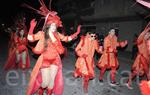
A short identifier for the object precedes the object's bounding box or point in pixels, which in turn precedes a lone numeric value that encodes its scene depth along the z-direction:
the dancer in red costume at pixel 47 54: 2.70
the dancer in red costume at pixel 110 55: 3.73
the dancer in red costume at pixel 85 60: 3.34
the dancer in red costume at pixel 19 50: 4.28
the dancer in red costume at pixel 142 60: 3.64
